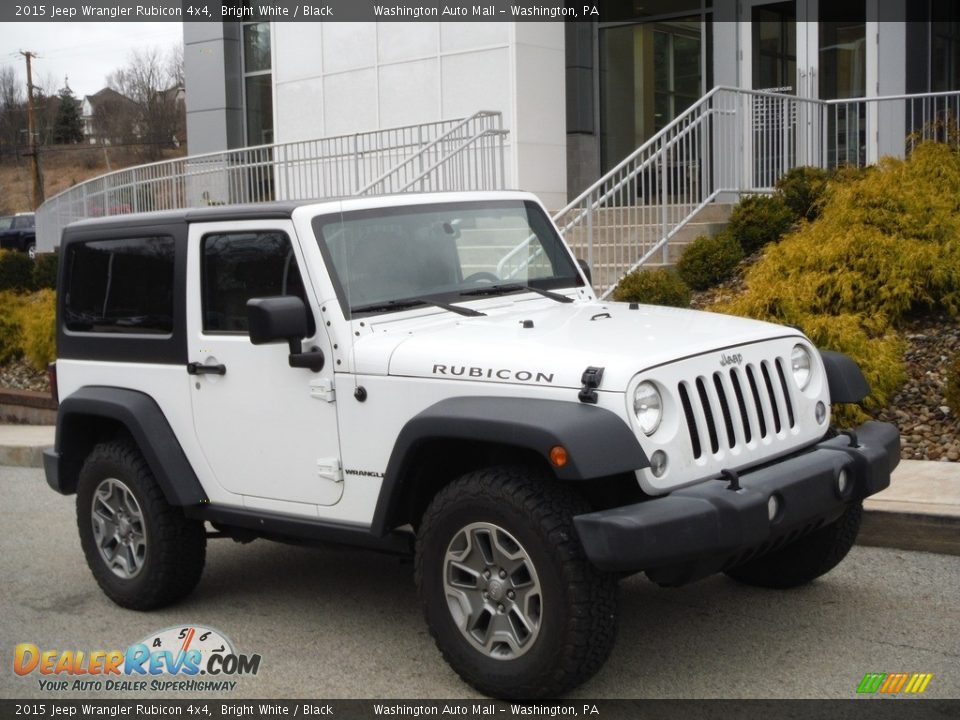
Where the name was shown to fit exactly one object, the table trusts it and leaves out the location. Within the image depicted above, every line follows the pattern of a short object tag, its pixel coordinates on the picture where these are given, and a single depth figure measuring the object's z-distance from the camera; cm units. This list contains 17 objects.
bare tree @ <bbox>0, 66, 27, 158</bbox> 6469
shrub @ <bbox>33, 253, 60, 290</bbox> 2075
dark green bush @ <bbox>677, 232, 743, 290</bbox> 1149
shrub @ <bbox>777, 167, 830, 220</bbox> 1198
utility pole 5697
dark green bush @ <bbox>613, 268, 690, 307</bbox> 1009
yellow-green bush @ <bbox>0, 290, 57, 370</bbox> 1541
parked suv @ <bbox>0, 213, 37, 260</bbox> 3959
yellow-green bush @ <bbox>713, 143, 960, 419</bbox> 865
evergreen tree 8662
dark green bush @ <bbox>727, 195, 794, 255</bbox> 1195
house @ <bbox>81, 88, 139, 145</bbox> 7756
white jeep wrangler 435
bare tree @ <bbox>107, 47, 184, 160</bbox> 6931
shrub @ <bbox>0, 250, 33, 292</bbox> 2077
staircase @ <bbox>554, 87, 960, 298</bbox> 1259
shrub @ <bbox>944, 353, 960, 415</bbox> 789
